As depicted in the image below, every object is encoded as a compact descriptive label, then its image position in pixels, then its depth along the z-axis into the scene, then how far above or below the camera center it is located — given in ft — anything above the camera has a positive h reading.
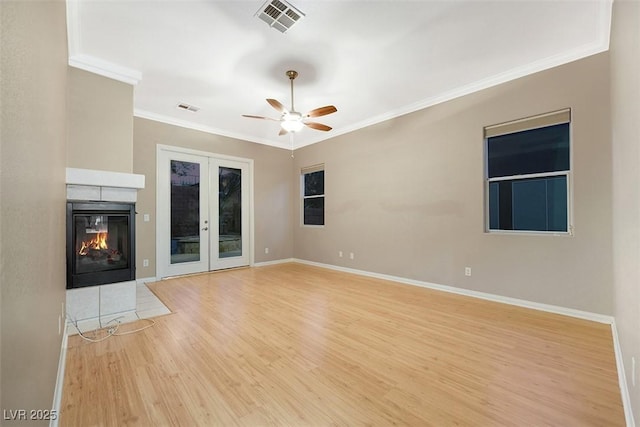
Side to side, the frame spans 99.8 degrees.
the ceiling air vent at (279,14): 7.75 +6.00
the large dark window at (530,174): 10.82 +1.65
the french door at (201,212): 16.60 +0.12
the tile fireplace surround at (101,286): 9.32 -2.60
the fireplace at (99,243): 9.32 -1.06
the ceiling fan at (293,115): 11.25 +4.25
